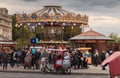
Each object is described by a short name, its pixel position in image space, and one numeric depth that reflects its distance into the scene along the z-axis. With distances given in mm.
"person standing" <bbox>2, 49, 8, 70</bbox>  39812
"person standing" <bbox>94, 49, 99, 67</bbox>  46250
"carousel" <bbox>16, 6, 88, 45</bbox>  58562
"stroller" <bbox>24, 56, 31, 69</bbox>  40716
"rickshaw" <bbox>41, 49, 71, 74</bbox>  35125
